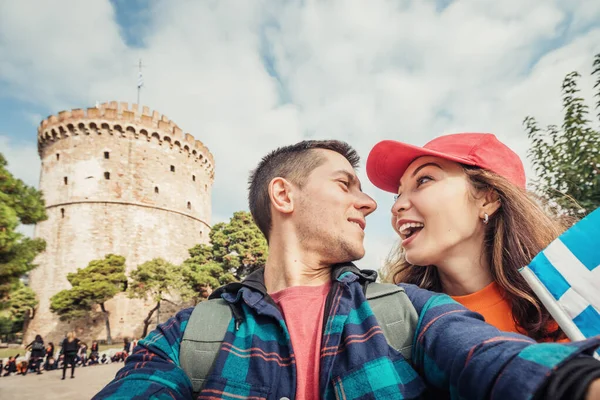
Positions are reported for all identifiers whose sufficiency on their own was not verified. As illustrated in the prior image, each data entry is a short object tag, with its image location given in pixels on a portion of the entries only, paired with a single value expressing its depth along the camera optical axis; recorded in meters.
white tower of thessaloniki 23.17
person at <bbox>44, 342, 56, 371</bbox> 13.80
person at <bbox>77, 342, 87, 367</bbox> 15.46
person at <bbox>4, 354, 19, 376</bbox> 12.10
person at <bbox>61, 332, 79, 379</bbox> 10.43
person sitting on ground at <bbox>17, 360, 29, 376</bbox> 12.20
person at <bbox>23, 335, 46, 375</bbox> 12.12
